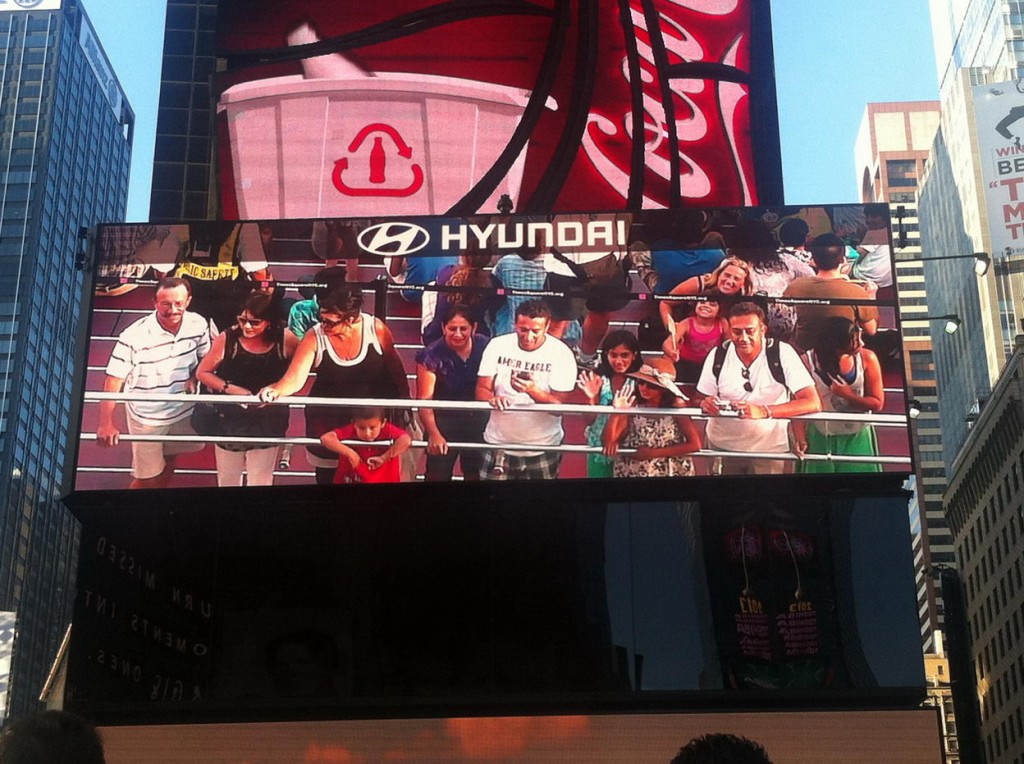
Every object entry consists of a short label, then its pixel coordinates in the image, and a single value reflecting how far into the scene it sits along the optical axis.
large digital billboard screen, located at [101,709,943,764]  19.08
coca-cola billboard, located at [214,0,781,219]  25.36
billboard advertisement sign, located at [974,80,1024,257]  67.88
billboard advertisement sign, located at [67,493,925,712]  19.69
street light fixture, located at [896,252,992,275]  23.95
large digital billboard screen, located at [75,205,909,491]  20.41
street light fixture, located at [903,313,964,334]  23.72
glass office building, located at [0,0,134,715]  120.06
